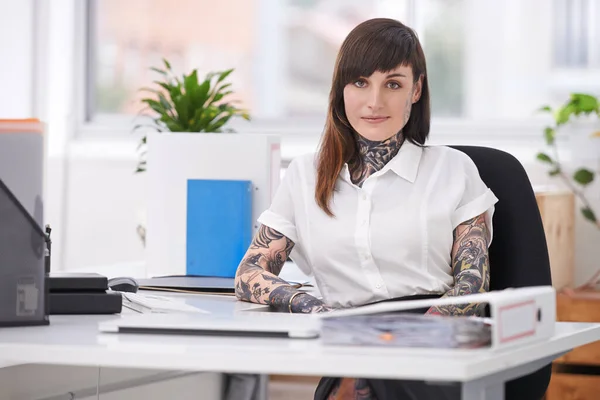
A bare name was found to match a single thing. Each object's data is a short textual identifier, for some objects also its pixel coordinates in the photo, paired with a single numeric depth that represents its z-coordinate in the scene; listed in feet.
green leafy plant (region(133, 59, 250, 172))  12.95
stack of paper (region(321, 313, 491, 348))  7.35
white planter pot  11.66
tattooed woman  9.57
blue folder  11.50
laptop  7.73
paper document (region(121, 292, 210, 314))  9.28
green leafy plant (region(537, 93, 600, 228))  15.69
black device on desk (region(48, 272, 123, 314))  8.99
